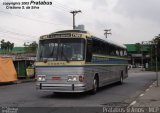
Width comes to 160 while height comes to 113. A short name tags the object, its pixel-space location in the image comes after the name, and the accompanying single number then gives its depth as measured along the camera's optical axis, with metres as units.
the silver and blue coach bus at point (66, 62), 9.14
